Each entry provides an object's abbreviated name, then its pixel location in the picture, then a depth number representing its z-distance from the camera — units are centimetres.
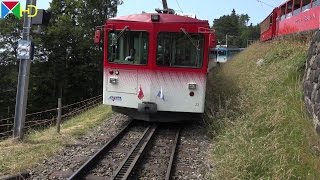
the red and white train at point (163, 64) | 1190
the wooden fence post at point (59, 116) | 1115
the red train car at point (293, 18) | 1405
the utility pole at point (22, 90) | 989
